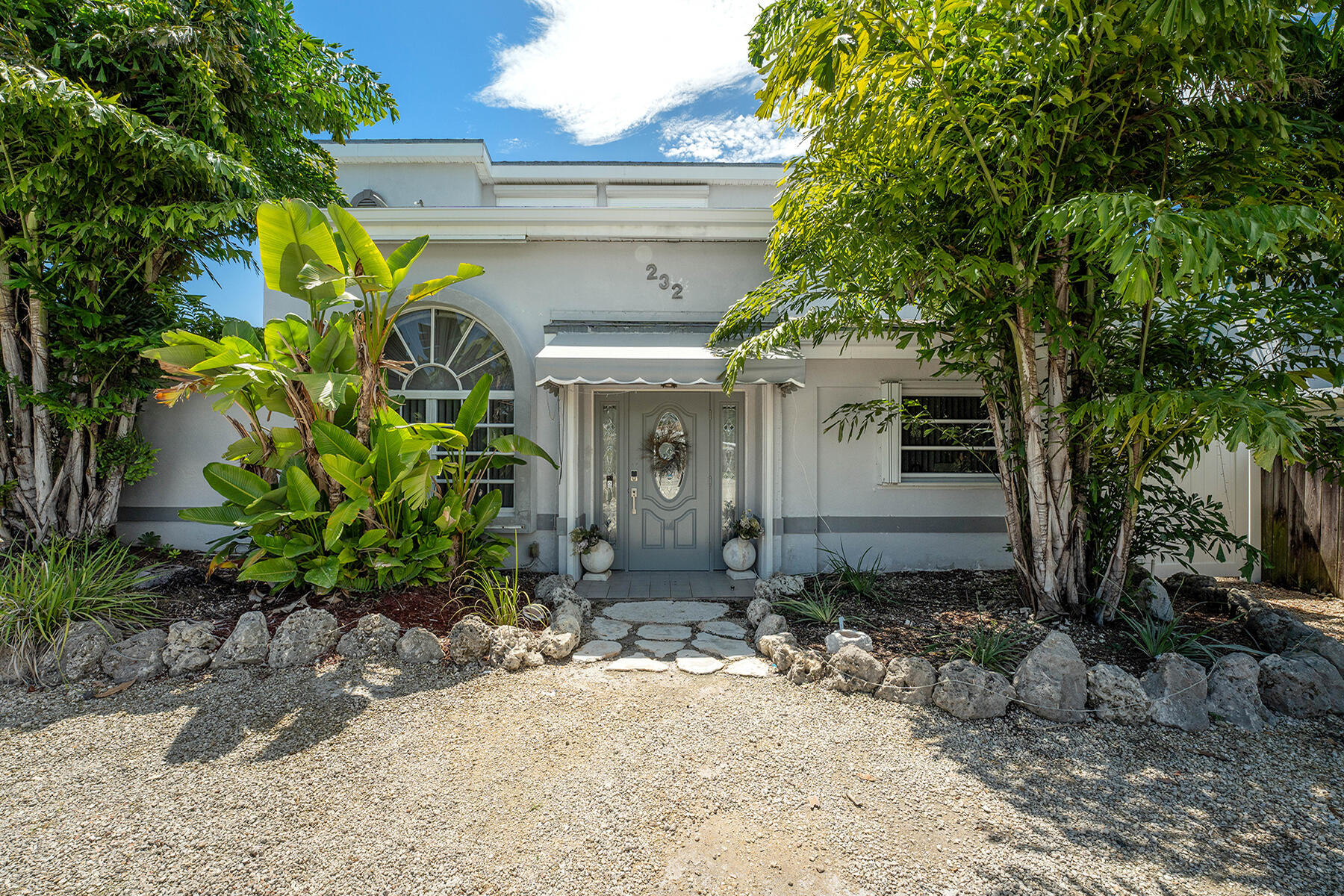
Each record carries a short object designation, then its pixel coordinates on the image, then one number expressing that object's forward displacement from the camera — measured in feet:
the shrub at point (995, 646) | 14.37
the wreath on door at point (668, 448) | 25.49
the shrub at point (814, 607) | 18.17
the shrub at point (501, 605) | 17.11
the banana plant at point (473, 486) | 18.70
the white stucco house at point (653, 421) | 24.07
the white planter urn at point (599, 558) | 24.09
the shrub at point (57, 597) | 14.51
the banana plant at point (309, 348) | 15.16
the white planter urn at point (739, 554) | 24.23
